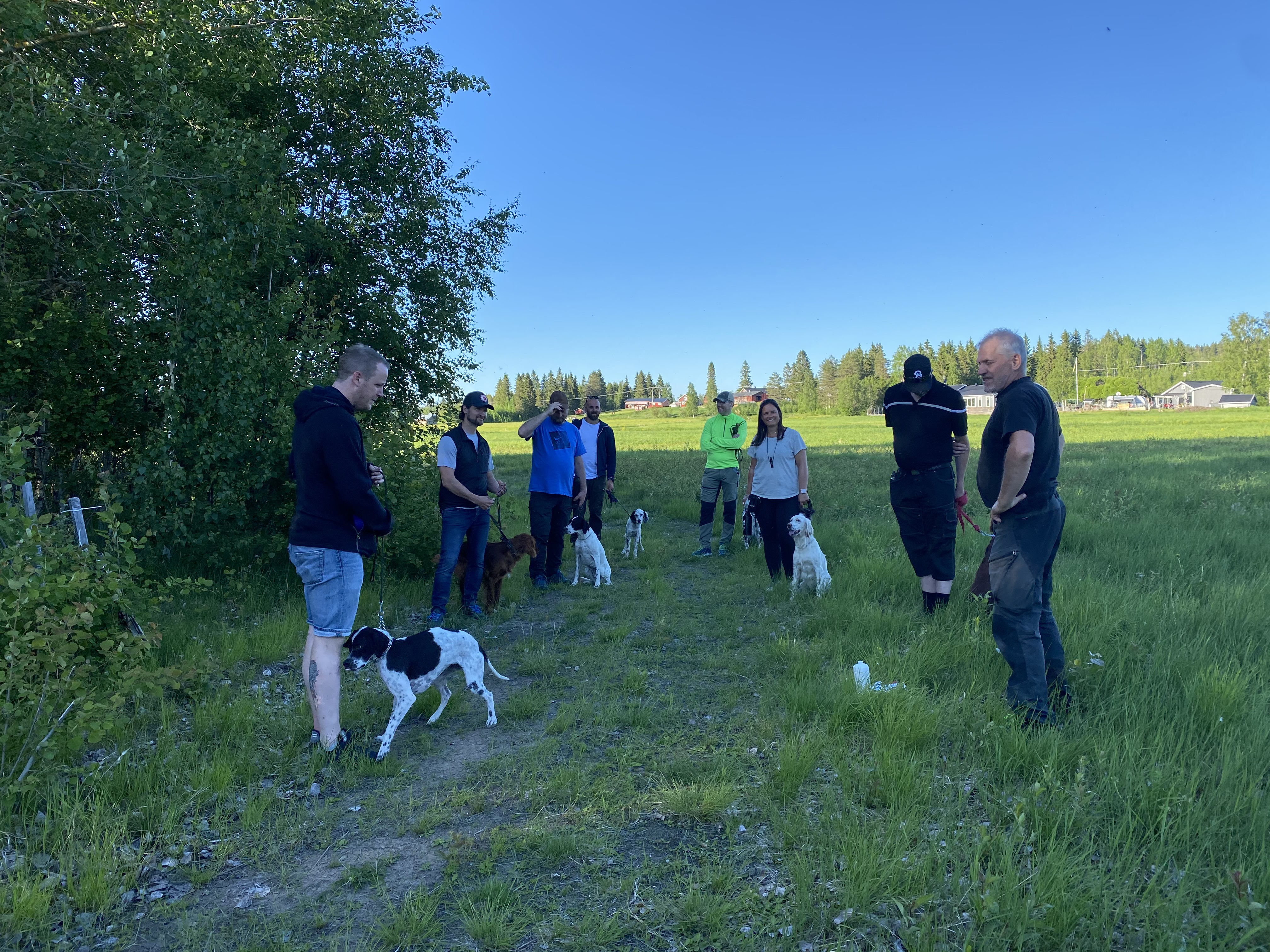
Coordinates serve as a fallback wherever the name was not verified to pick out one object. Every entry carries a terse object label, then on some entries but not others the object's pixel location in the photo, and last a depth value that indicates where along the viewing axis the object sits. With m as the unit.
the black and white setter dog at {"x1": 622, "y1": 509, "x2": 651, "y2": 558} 10.26
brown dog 7.43
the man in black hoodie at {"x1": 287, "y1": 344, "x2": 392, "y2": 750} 3.86
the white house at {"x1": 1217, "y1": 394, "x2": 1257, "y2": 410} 94.62
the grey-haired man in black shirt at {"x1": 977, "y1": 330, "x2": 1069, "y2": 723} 3.86
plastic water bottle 4.48
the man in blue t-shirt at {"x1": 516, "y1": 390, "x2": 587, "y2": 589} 8.20
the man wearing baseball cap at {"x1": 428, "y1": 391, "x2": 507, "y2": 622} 6.69
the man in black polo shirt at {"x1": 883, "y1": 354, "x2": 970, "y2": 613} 5.88
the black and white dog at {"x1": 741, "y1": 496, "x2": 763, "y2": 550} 10.17
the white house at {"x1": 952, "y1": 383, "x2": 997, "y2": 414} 109.38
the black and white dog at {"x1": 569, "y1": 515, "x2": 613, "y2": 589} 8.53
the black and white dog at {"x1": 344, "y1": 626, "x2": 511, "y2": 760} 4.29
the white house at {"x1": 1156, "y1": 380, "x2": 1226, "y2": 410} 108.94
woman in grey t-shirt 7.81
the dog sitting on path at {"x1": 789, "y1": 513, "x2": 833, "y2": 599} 7.19
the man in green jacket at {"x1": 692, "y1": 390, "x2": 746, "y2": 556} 9.73
